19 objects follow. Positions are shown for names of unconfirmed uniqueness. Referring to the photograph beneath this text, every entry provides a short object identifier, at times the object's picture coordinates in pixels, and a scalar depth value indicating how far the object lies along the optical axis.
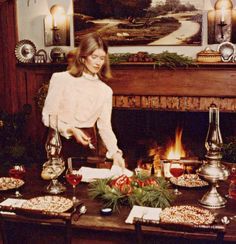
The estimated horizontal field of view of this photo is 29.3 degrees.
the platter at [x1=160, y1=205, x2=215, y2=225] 2.04
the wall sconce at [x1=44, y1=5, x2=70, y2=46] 4.88
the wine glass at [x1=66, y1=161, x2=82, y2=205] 2.37
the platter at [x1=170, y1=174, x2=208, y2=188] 2.60
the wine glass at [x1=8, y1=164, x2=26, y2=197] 2.64
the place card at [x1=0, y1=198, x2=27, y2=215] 2.30
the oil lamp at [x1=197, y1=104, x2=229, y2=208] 2.31
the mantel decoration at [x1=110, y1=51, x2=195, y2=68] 4.44
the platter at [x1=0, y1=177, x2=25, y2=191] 2.56
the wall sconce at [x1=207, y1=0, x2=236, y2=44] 4.45
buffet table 1.92
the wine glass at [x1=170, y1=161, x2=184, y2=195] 2.48
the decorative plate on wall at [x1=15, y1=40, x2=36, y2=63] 5.03
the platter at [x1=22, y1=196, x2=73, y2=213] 2.22
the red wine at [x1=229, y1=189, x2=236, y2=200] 2.39
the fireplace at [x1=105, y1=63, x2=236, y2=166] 4.50
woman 3.81
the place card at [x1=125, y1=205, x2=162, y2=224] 2.09
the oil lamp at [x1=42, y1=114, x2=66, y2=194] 2.59
